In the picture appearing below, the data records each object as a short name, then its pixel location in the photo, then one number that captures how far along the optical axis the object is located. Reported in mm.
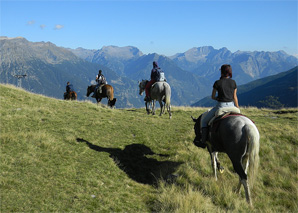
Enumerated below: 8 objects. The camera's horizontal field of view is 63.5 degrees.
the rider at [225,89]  8133
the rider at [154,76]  20472
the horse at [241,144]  6965
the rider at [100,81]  25352
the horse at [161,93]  19641
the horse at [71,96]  30156
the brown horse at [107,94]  25219
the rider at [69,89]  30947
